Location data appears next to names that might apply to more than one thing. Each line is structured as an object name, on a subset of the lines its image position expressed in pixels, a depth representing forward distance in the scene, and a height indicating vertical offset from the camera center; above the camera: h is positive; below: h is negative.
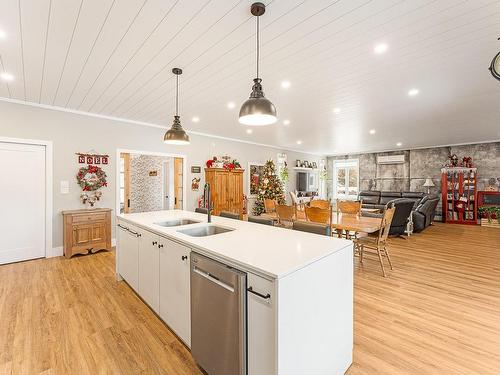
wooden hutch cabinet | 6.26 -0.06
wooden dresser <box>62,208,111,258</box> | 4.30 -0.84
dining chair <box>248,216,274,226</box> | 2.96 -0.43
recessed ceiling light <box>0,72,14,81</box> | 3.04 +1.42
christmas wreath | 4.63 +0.16
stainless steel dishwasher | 1.39 -0.84
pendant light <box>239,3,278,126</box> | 1.87 +0.66
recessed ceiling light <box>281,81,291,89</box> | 3.25 +1.40
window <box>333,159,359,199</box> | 10.70 +0.32
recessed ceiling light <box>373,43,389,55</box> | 2.35 +1.38
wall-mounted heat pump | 9.26 +1.07
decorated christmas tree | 7.73 -0.07
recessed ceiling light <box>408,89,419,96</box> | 3.48 +1.39
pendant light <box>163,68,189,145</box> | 3.14 +0.67
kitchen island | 1.26 -0.67
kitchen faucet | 2.71 -0.15
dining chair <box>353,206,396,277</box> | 3.53 -0.86
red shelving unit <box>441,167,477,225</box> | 7.86 -0.28
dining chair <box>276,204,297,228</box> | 4.06 -0.47
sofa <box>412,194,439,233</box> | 6.49 -0.76
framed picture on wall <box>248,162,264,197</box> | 7.82 +0.29
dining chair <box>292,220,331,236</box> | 2.29 -0.42
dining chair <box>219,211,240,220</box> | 3.34 -0.42
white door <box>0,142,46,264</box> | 4.03 -0.27
